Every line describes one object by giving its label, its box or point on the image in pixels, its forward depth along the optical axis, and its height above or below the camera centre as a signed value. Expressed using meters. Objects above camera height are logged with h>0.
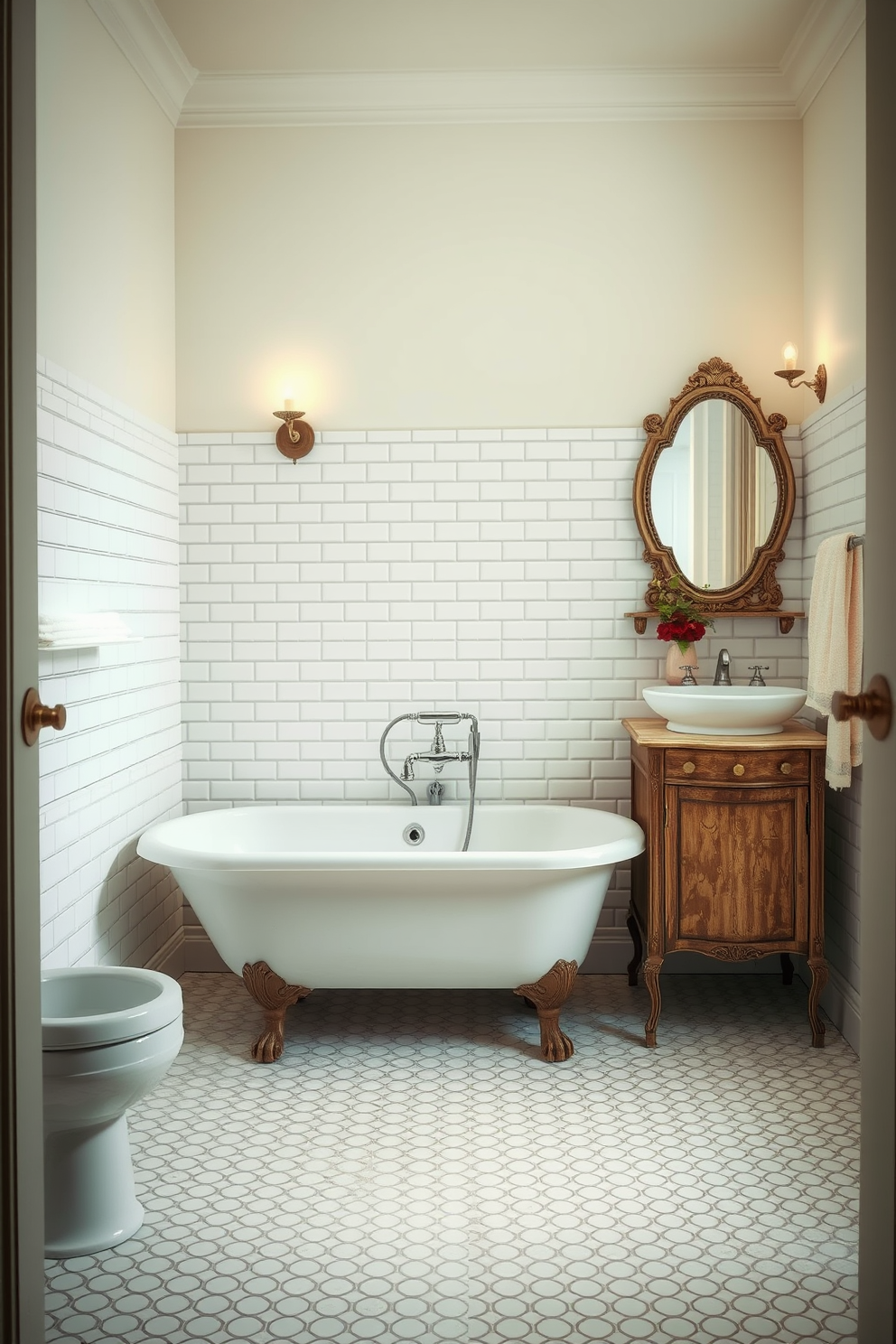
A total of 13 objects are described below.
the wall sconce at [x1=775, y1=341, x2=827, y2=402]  4.02 +0.98
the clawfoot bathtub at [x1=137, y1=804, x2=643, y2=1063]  3.36 -0.92
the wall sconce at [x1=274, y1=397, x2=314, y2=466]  4.36 +0.78
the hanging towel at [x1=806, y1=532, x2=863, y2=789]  3.39 -0.03
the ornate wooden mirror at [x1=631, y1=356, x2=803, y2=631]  4.29 +0.55
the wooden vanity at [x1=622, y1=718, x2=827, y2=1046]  3.60 -0.73
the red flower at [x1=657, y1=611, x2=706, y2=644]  4.20 +0.01
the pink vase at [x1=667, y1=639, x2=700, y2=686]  4.26 -0.11
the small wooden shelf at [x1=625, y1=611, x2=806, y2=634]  4.29 +0.06
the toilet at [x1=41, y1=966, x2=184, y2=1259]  2.37 -1.07
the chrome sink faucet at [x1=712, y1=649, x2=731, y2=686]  4.27 -0.14
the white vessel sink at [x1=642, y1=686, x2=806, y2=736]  3.66 -0.26
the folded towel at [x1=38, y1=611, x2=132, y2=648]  2.91 +0.00
